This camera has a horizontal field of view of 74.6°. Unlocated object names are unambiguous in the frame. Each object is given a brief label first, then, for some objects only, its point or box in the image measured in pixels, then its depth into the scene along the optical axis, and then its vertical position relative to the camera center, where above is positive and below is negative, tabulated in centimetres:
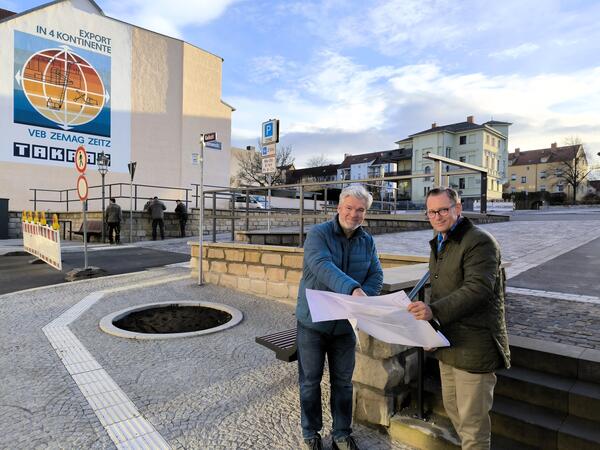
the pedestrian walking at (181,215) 1745 -20
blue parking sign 871 +180
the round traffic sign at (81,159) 859 +110
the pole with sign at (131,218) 1564 -33
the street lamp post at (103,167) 1513 +167
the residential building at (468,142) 5816 +1102
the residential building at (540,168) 6368 +893
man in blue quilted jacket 241 -69
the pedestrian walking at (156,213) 1619 -11
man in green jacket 193 -49
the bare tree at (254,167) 5148 +594
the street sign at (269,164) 898 +109
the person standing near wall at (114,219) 1468 -35
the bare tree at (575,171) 5578 +638
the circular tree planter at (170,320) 469 -148
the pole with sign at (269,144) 873 +153
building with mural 1903 +611
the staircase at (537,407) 237 -126
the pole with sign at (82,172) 859 +82
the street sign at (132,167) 1576 +172
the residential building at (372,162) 6838 +975
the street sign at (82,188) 861 +47
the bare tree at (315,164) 8425 +1033
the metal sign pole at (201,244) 731 -64
